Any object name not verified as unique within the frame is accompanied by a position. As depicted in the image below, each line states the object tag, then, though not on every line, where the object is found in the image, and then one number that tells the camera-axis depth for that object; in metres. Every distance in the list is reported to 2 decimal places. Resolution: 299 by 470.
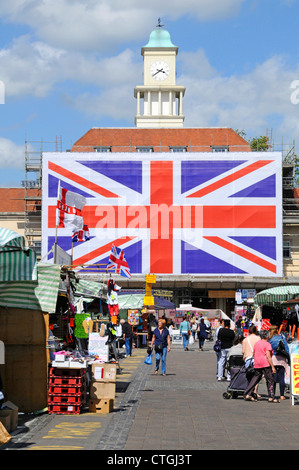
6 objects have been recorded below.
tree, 74.61
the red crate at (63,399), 14.21
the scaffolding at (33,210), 67.25
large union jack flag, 62.88
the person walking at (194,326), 50.75
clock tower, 89.88
